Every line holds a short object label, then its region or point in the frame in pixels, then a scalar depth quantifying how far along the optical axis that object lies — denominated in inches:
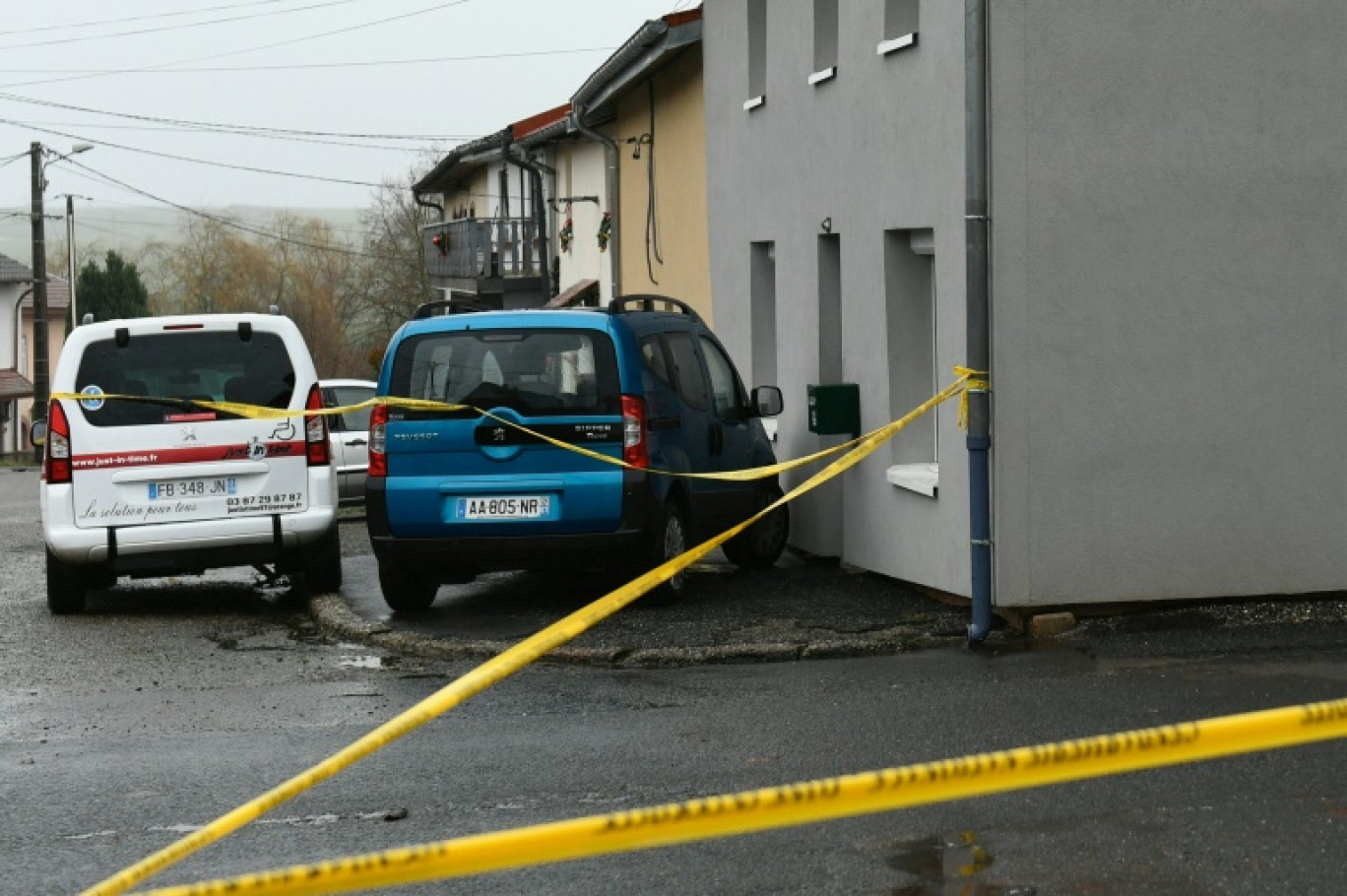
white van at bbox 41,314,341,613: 526.3
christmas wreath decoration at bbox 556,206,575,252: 1510.8
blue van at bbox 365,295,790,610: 475.8
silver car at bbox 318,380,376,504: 929.5
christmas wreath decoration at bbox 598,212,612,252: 1267.2
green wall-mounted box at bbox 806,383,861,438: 542.6
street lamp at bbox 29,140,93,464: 2210.1
